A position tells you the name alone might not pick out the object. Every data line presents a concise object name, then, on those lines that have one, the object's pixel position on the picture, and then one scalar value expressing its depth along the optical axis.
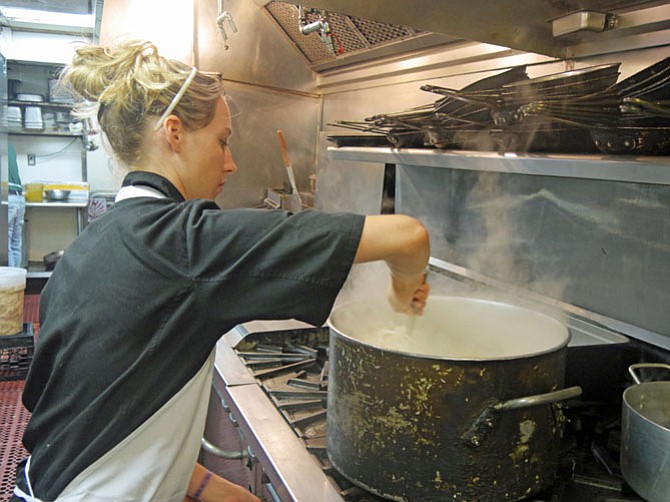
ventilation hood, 1.16
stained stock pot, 0.84
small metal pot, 0.83
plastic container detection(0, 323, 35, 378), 2.74
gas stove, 1.00
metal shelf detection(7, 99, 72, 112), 5.72
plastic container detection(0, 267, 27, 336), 2.58
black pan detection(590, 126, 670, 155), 0.89
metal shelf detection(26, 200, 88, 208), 5.80
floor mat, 2.09
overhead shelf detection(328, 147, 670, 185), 0.84
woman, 0.74
